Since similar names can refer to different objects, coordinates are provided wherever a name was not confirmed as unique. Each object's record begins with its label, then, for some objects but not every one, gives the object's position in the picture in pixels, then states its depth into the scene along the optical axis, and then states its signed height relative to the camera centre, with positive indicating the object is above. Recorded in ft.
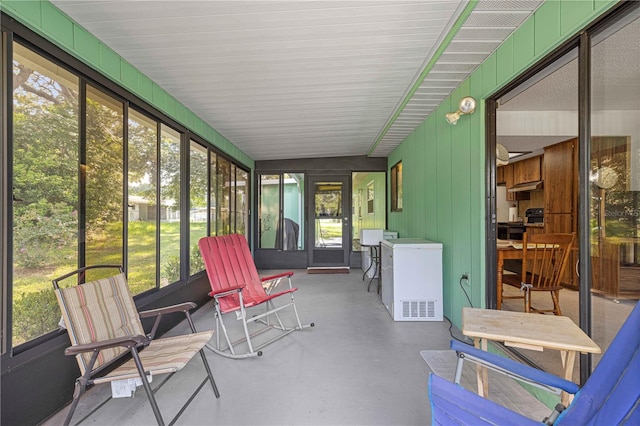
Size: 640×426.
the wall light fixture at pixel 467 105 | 9.00 +3.19
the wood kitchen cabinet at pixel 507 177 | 23.15 +2.66
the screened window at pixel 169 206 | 10.89 +0.23
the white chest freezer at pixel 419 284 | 11.50 -2.80
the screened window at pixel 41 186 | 5.72 +0.55
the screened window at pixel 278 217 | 23.22 -0.42
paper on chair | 5.23 -3.04
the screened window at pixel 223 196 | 16.10 +0.88
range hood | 19.72 +1.68
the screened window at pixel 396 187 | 19.67 +1.63
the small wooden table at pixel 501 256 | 8.87 -1.42
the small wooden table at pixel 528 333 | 4.21 -1.86
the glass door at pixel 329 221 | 23.04 -0.75
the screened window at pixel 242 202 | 19.66 +0.69
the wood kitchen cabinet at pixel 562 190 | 15.89 +1.13
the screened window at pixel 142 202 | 9.18 +0.32
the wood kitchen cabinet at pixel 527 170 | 19.89 +2.83
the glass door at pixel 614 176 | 5.49 +0.71
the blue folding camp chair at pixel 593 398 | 2.99 -2.03
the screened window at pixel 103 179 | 7.57 +0.89
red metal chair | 8.71 -2.42
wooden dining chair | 9.18 -1.54
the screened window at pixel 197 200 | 12.81 +0.51
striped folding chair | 4.98 -2.34
